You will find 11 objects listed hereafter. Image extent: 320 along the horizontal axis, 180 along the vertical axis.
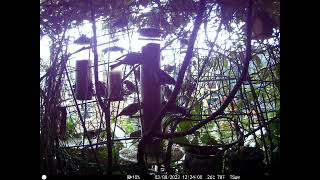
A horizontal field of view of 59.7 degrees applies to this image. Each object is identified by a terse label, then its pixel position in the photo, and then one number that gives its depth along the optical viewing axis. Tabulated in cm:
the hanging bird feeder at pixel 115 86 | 123
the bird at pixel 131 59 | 111
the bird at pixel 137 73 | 125
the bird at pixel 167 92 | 125
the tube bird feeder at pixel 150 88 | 115
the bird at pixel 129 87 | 124
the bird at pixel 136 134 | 123
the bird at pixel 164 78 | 114
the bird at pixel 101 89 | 123
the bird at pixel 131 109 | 117
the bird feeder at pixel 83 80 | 123
